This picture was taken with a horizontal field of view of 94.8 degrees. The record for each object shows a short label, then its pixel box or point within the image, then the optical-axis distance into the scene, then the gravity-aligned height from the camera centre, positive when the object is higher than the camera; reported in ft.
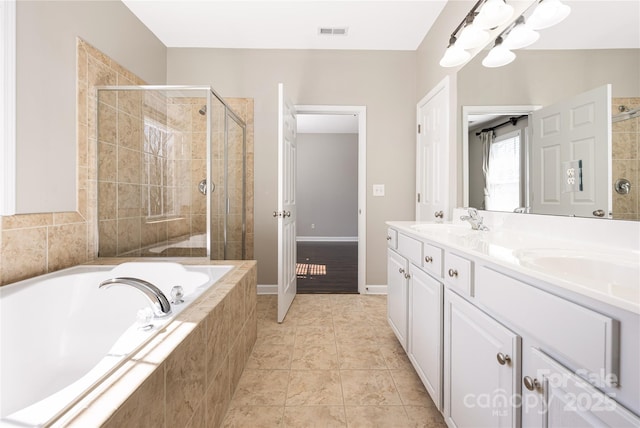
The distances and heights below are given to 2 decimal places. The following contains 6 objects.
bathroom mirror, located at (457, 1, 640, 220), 3.25 +1.99
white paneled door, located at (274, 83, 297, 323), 7.86 +0.13
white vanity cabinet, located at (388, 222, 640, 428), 1.81 -1.13
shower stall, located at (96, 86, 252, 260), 7.17 +0.96
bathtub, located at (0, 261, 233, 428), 3.89 -1.70
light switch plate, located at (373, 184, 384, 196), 10.36 +0.76
